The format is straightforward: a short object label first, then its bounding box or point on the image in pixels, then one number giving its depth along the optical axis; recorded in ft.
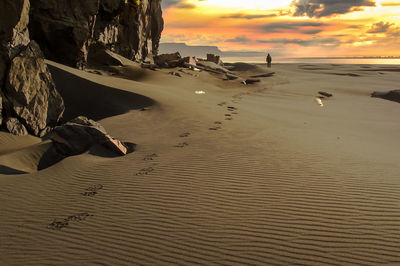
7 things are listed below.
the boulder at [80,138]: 21.81
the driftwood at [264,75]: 100.30
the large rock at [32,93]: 26.89
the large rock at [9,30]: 26.07
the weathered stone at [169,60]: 85.58
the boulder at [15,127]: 26.13
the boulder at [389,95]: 59.48
